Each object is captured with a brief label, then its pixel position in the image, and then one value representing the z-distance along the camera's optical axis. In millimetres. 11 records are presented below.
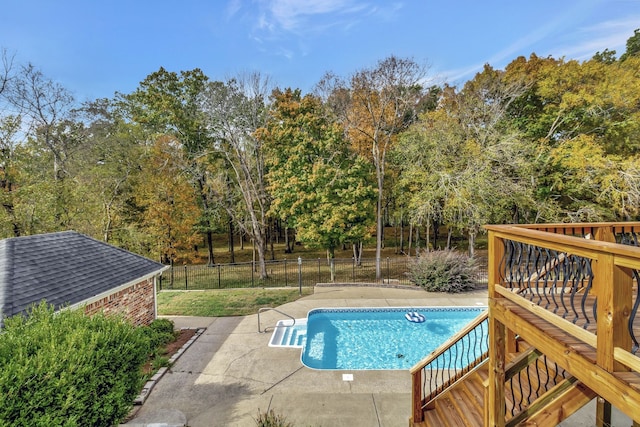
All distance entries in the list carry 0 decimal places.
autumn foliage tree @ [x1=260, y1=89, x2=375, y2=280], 13961
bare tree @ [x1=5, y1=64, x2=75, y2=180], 13547
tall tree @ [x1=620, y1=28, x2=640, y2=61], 24827
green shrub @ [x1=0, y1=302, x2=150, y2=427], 3273
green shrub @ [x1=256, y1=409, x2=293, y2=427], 4574
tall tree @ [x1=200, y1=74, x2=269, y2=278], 16688
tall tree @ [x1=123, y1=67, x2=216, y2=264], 19922
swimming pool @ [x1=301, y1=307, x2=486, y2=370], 8523
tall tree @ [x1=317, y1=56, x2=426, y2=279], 14078
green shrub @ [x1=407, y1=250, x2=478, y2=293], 12727
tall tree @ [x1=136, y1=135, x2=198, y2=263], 15924
